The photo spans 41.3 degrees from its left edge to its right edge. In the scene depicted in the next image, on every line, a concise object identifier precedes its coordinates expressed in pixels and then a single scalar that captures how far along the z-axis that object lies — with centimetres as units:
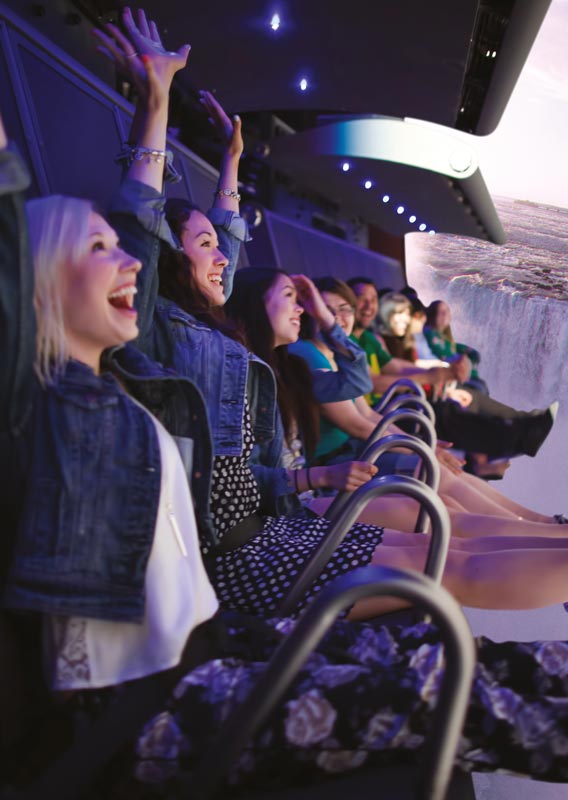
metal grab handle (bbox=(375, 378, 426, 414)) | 328
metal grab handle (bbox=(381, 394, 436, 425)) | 268
